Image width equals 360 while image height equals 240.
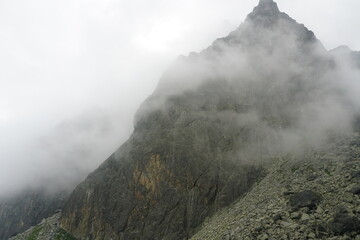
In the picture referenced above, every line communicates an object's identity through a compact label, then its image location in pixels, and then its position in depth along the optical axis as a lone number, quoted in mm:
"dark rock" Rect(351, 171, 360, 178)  55400
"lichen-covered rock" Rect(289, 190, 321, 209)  52569
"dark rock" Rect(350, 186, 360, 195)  51094
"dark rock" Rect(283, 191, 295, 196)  58753
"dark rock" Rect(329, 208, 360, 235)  43625
